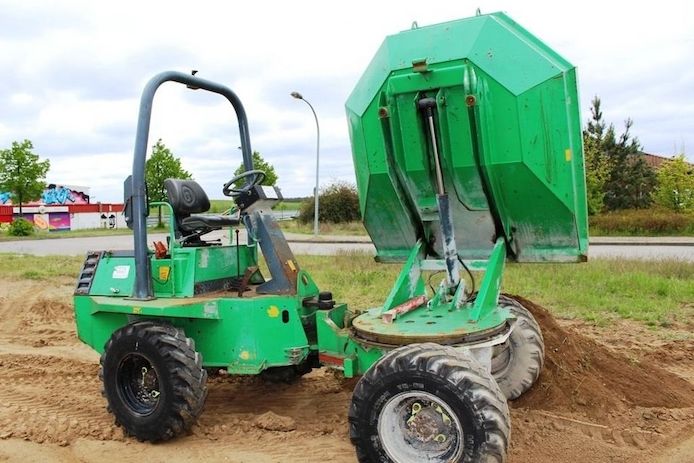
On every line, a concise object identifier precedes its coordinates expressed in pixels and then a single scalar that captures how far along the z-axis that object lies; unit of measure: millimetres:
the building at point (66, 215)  49691
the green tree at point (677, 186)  32062
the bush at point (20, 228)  38281
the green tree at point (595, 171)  33375
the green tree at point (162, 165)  36250
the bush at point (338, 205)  38781
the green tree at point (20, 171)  40688
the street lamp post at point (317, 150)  28717
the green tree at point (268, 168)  38594
